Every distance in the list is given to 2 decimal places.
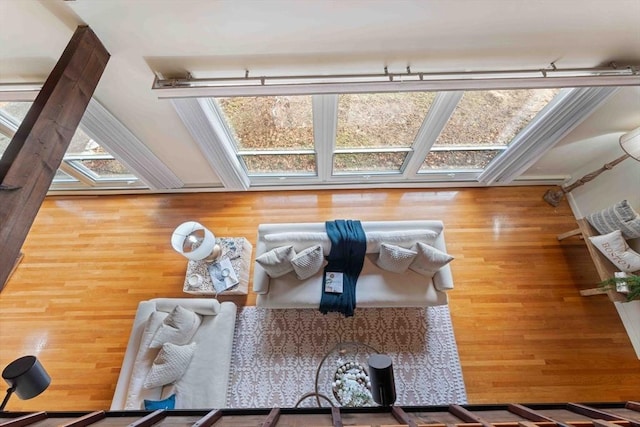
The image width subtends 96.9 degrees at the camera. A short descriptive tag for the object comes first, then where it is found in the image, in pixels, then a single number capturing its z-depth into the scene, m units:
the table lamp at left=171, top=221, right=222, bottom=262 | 2.41
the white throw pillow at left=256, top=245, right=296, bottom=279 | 2.21
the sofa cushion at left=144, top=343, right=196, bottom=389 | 1.98
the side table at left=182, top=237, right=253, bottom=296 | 2.44
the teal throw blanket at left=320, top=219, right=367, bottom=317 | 2.31
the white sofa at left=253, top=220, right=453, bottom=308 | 2.33
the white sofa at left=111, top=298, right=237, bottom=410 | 2.01
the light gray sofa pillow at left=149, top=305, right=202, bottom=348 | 2.10
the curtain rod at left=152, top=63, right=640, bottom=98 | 1.85
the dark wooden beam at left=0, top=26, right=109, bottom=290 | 1.25
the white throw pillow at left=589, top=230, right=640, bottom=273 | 2.33
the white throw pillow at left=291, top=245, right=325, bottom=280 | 2.22
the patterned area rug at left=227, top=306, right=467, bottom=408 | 2.30
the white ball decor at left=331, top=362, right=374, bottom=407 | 1.93
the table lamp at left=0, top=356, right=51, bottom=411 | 1.31
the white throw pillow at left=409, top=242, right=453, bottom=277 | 2.18
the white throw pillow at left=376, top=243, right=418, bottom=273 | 2.21
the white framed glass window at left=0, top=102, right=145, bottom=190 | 2.25
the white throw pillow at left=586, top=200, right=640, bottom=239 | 2.38
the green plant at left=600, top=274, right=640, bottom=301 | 2.19
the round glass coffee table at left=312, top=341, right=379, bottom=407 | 1.95
